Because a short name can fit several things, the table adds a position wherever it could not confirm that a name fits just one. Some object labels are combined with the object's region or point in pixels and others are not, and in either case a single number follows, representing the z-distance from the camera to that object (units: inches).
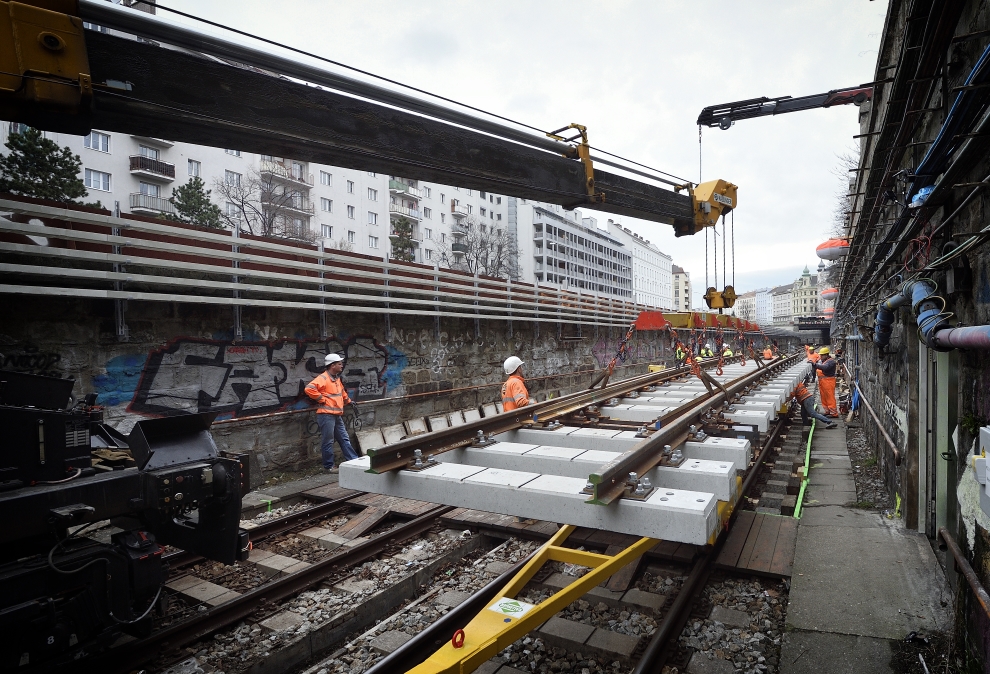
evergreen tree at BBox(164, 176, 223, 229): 1087.6
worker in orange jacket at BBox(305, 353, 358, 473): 336.5
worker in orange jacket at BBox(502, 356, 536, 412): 318.7
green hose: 246.8
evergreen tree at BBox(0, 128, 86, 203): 798.5
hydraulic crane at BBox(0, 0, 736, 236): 101.5
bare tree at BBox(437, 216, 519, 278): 2045.5
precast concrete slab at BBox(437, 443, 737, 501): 136.3
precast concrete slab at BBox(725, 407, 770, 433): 227.6
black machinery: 120.6
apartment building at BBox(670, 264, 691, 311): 5757.9
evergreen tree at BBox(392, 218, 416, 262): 1421.0
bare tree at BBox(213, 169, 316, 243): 1455.5
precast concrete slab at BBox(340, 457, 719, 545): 110.0
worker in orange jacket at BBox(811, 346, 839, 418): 500.6
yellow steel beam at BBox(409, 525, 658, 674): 97.3
